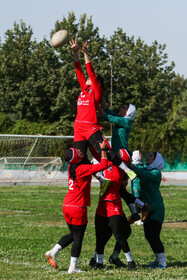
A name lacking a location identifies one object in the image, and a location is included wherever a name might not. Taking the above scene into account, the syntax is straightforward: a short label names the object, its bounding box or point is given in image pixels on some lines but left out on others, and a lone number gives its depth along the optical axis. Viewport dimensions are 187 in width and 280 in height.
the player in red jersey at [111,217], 16.39
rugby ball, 18.37
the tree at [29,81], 104.75
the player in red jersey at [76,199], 15.48
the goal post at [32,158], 63.59
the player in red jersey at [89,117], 16.41
